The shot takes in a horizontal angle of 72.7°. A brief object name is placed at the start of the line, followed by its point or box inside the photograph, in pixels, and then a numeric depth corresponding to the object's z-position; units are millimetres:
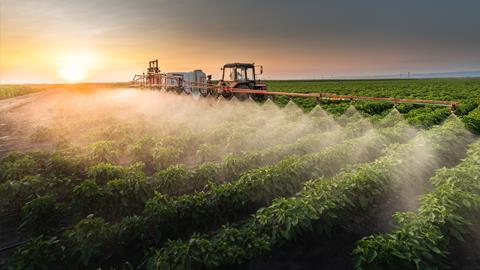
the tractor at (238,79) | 21453
